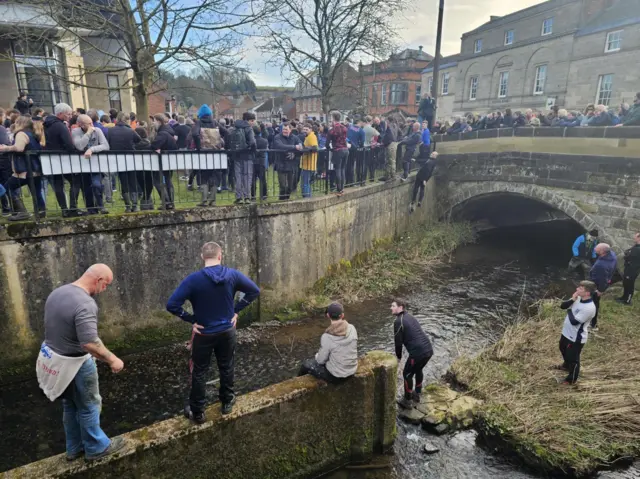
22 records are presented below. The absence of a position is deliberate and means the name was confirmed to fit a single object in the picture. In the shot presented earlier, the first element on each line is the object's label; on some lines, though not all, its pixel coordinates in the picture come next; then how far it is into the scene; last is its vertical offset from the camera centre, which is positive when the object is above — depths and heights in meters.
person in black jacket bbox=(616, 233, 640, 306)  10.10 -3.29
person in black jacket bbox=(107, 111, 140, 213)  8.48 -0.30
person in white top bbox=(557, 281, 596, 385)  6.76 -3.10
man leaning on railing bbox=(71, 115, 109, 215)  7.75 -0.33
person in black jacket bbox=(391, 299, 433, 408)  6.57 -3.10
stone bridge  12.32 -1.45
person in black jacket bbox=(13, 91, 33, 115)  10.84 +0.60
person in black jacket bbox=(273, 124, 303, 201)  10.41 -0.70
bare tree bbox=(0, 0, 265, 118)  10.34 +2.50
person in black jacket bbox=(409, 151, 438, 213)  15.09 -1.73
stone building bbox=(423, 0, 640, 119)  27.88 +5.07
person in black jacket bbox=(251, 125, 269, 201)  9.96 -0.85
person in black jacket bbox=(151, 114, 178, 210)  8.57 -0.36
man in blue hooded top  4.43 -1.89
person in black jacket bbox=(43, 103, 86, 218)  7.49 -0.27
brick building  48.12 +4.37
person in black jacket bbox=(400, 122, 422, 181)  14.57 -0.51
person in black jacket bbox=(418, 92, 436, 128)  17.64 +0.81
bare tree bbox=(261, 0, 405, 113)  20.36 +4.32
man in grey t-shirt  3.66 -1.83
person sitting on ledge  5.32 -2.66
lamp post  15.96 +3.14
